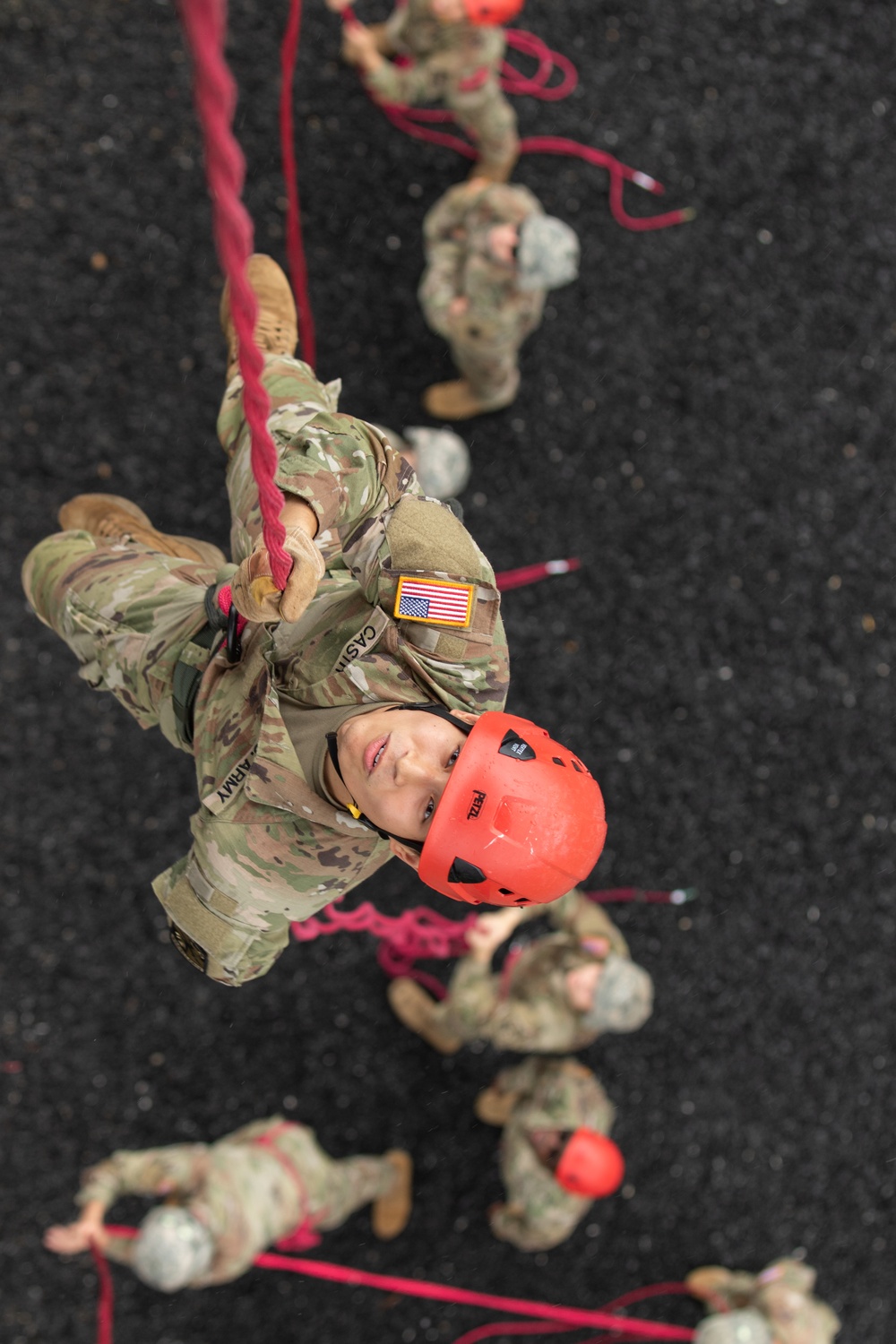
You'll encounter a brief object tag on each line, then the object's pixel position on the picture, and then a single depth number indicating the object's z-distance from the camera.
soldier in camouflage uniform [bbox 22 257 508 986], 1.94
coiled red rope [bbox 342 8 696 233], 4.01
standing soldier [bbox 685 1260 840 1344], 3.47
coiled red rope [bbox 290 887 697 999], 3.59
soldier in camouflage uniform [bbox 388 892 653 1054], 3.42
